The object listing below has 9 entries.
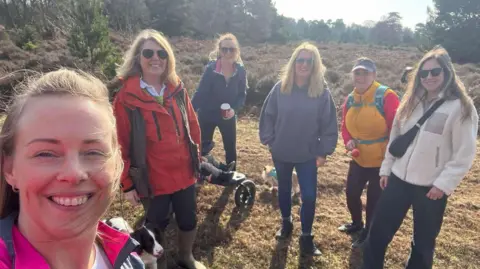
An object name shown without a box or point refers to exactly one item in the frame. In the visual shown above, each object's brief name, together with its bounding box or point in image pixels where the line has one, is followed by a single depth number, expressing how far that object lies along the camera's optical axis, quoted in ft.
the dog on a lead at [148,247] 6.68
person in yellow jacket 10.64
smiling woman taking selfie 3.19
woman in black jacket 14.69
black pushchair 13.30
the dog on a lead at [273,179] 15.13
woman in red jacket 8.04
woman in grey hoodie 10.48
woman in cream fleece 7.85
